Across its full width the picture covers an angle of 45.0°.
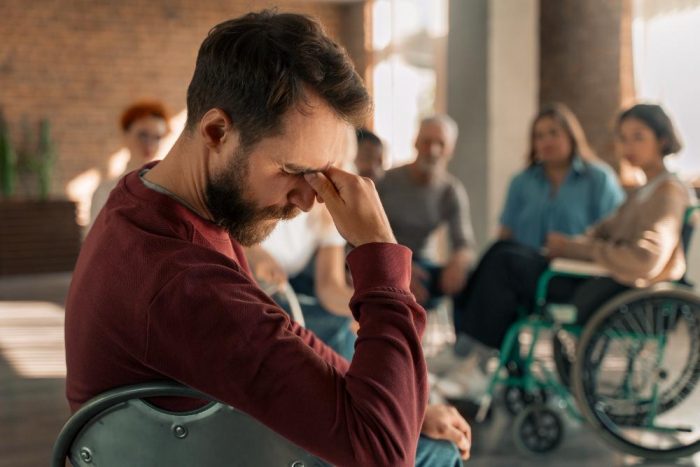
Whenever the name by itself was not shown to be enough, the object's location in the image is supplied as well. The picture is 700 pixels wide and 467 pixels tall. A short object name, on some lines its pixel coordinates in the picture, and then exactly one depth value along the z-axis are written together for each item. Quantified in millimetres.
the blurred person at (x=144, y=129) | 3867
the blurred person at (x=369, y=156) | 4500
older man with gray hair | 4309
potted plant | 8852
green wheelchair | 2973
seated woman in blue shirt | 3910
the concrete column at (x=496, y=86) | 5766
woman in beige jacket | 2961
